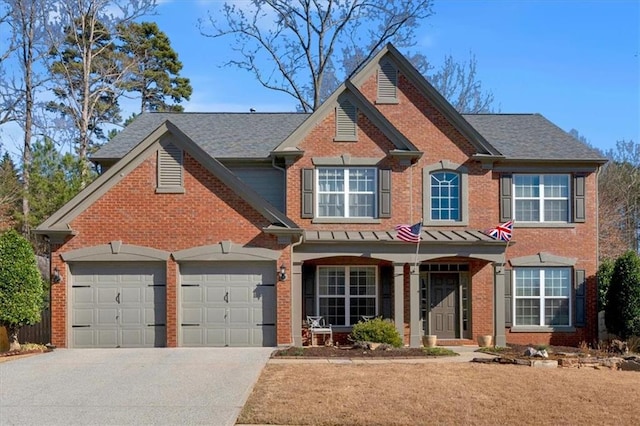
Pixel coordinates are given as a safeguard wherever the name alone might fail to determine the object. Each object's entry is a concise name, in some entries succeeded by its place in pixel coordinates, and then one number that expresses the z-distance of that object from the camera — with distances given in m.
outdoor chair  20.20
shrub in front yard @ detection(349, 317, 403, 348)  18.50
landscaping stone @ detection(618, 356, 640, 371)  16.20
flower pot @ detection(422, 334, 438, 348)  19.66
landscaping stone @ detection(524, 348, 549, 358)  16.42
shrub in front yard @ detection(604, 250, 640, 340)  21.05
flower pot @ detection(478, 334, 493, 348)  20.31
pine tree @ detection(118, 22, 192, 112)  42.44
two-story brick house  18.50
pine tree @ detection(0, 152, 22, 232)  30.09
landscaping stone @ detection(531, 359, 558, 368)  15.55
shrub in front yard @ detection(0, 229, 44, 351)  17.75
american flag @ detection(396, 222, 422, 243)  19.26
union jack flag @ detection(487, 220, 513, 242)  20.42
